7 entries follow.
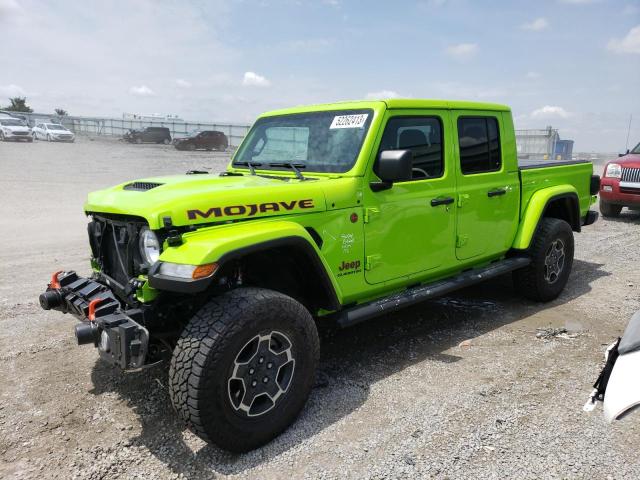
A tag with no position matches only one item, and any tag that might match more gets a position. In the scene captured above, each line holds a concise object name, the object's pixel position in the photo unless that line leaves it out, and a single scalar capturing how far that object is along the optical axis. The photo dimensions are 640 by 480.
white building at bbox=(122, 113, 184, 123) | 34.61
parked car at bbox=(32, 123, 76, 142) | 28.80
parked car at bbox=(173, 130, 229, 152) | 29.73
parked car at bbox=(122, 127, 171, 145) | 31.91
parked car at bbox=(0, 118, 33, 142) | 26.48
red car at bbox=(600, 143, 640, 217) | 10.09
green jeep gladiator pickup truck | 2.67
